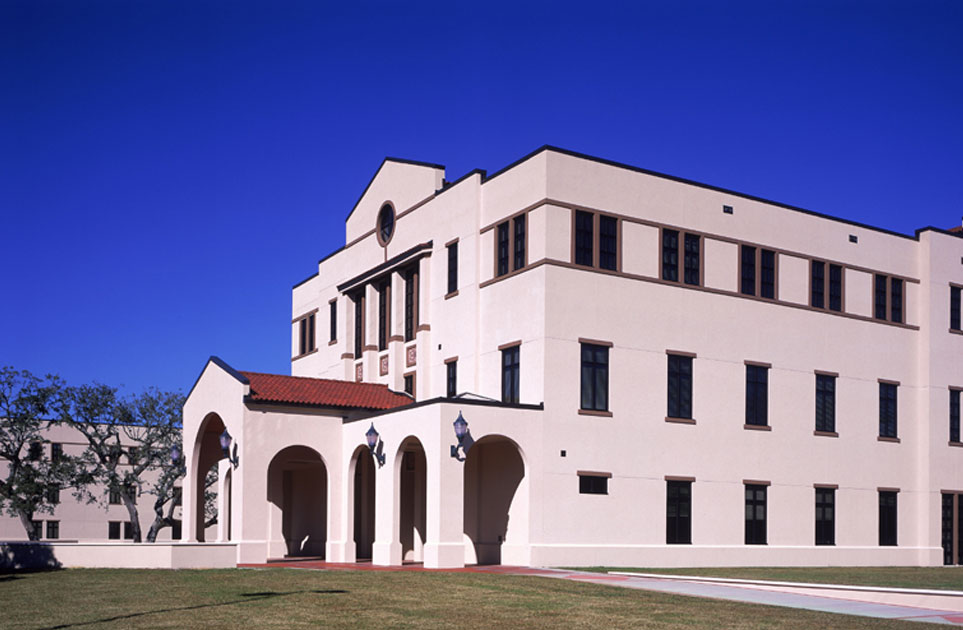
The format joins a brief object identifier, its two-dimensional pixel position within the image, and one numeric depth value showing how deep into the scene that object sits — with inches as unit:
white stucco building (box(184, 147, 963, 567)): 1266.0
